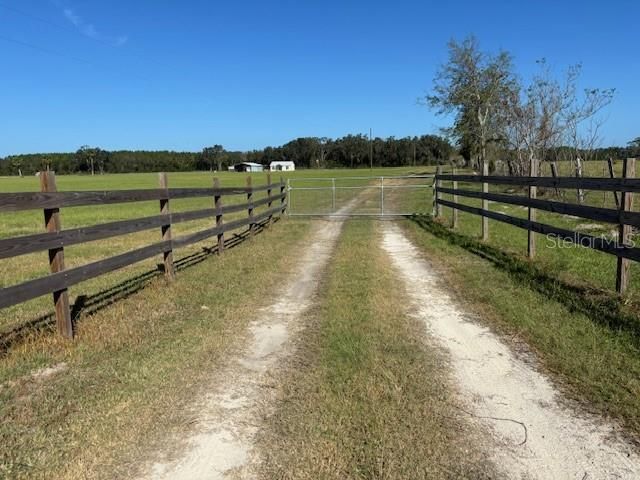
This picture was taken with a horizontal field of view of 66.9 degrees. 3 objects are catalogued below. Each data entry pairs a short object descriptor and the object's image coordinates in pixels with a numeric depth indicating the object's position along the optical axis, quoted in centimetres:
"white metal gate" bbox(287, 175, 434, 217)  2014
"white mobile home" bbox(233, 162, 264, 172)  15704
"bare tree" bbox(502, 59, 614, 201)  2144
